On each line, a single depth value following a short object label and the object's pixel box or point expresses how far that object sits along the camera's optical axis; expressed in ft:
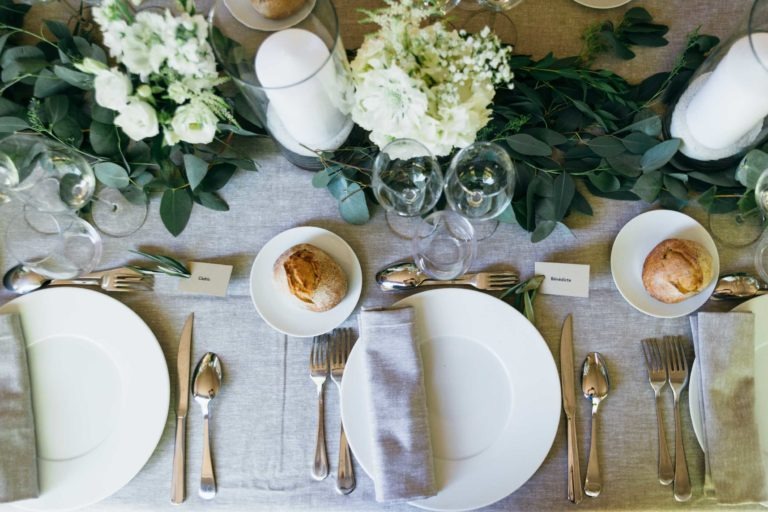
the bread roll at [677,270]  2.98
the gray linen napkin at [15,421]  2.88
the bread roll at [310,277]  3.00
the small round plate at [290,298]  3.14
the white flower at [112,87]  2.28
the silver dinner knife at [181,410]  2.99
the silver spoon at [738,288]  3.12
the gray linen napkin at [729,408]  2.87
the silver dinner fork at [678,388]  2.93
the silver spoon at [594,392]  2.96
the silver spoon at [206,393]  3.00
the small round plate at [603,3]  3.59
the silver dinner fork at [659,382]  2.98
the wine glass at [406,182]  2.79
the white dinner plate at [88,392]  2.97
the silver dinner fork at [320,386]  3.02
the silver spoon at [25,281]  3.20
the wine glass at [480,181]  2.84
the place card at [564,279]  3.21
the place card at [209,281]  3.26
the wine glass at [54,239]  3.29
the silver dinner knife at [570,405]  2.94
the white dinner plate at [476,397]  2.92
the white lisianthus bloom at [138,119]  2.37
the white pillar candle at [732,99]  2.69
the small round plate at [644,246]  3.15
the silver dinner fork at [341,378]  2.99
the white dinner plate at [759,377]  2.98
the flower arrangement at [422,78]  2.27
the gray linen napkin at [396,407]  2.84
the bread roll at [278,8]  2.99
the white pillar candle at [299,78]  2.64
